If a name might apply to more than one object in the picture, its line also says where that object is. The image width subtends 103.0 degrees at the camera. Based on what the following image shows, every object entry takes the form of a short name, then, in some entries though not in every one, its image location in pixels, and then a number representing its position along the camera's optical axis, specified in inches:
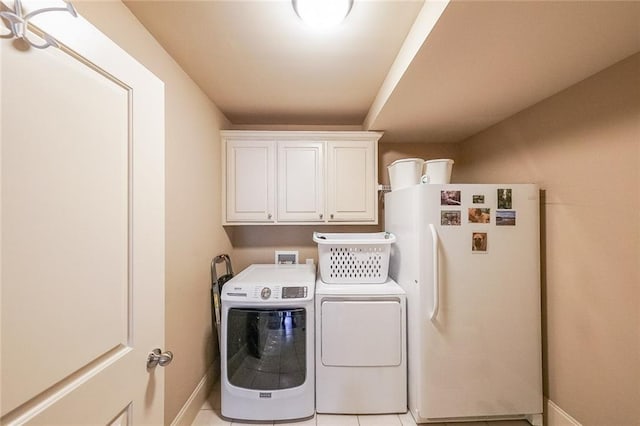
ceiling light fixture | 42.6
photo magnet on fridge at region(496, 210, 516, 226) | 64.7
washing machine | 68.2
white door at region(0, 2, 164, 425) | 20.2
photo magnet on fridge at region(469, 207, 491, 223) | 64.6
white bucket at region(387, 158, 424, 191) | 82.5
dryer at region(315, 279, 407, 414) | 69.1
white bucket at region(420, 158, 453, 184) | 74.6
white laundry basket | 78.7
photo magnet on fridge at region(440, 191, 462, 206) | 64.6
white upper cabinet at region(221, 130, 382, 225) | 91.6
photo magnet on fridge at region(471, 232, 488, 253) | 64.2
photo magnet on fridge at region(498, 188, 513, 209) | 64.7
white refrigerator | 63.6
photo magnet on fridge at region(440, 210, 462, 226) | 64.6
